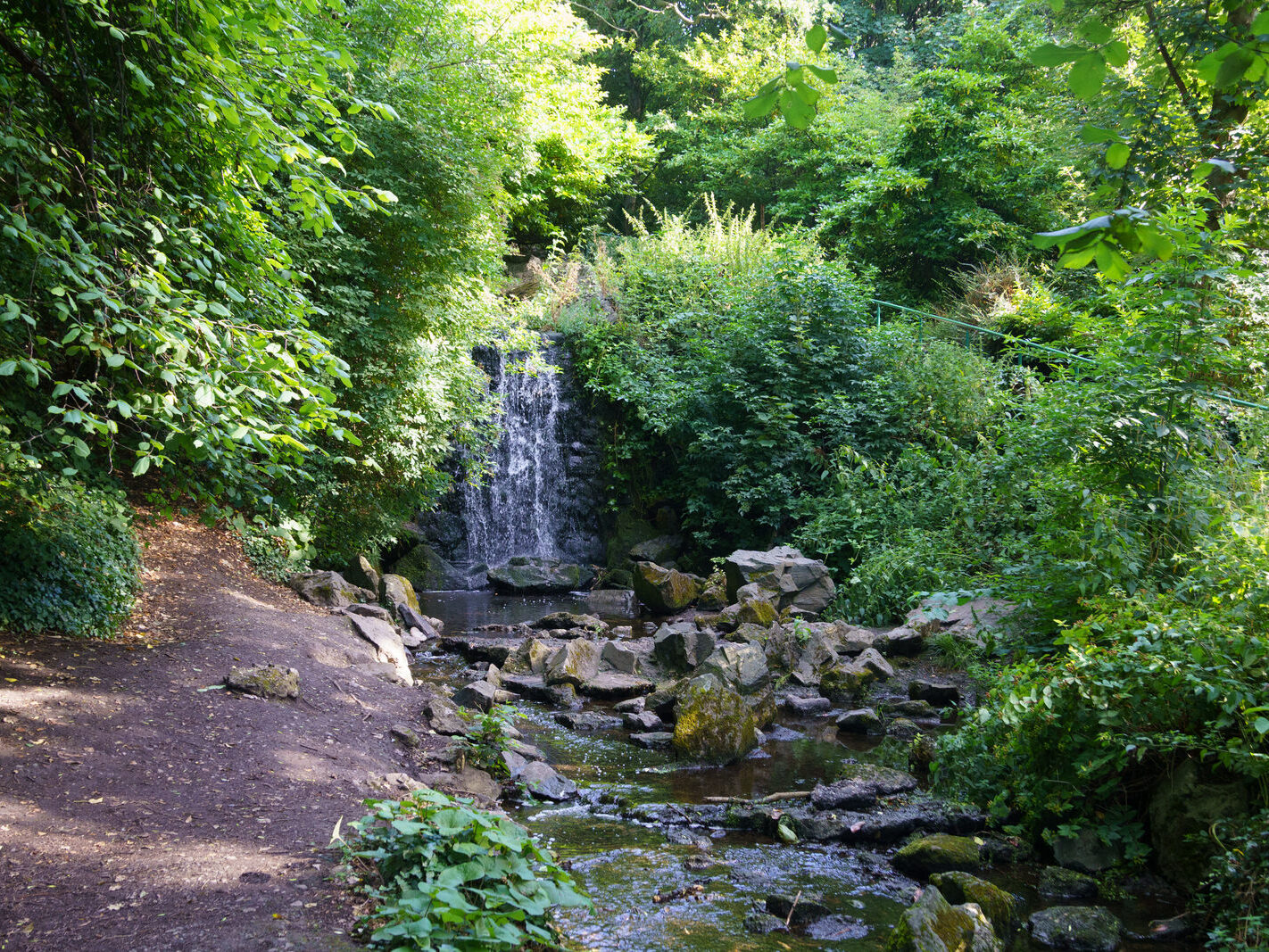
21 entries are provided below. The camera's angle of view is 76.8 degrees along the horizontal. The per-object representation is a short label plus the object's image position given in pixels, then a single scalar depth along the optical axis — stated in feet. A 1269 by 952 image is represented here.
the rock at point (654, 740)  21.31
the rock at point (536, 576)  44.27
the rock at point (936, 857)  14.23
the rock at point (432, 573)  45.09
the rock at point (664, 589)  38.06
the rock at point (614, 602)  39.17
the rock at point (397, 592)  32.94
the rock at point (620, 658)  27.14
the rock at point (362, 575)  34.06
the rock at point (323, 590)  27.43
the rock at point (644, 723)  22.38
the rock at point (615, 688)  25.54
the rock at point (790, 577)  34.09
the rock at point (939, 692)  24.36
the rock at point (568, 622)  34.09
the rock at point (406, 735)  17.78
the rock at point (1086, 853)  14.17
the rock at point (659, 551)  46.62
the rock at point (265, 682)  17.34
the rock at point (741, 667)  24.12
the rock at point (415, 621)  31.86
